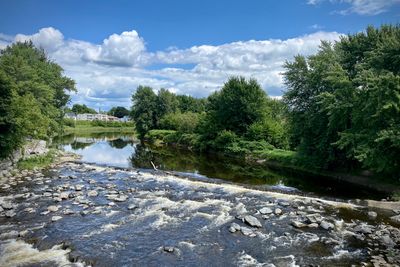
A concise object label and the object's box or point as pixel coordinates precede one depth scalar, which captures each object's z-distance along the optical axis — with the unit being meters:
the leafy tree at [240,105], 54.31
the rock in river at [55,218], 17.18
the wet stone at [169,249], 13.69
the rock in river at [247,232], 15.73
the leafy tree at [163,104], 92.50
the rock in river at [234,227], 16.04
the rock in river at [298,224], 16.84
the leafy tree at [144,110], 90.25
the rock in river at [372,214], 18.66
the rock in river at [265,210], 18.94
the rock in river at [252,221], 16.89
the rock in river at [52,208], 18.83
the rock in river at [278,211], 18.94
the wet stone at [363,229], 16.16
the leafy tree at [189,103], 108.88
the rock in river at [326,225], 16.61
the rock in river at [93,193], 22.51
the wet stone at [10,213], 17.60
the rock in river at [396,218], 18.19
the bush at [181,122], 68.69
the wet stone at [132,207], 19.40
